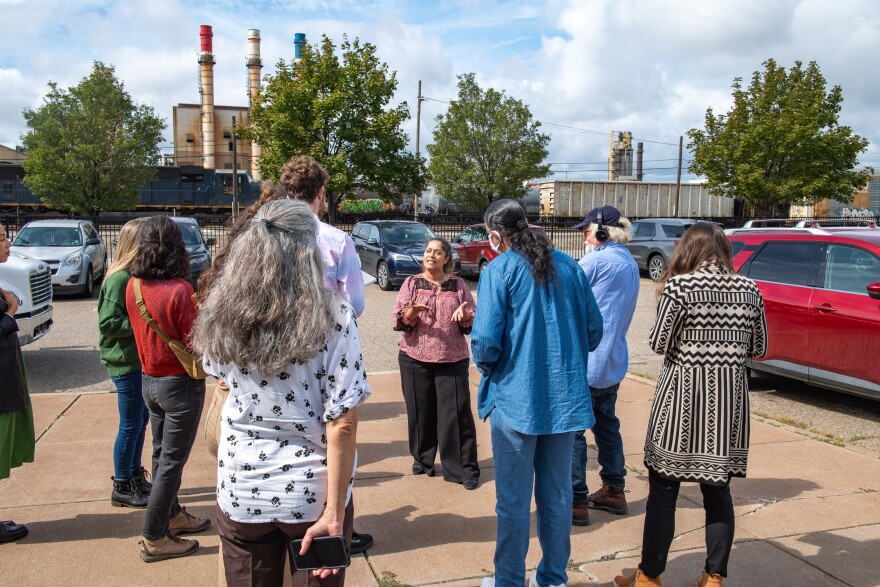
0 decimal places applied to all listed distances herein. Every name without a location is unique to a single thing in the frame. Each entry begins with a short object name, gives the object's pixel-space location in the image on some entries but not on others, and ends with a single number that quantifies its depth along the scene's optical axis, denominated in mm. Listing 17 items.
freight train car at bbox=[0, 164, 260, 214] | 40566
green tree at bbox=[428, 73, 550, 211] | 32969
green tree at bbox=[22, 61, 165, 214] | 28672
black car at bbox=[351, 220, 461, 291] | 16375
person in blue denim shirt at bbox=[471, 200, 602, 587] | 3008
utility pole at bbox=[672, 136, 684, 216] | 44838
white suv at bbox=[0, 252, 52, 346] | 8070
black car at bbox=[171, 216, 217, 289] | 16031
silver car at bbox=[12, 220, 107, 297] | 14805
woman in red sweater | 3582
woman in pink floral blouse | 4867
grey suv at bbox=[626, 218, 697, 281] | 18875
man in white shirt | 3451
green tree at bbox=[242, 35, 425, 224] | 21328
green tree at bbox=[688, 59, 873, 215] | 25500
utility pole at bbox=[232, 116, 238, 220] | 37000
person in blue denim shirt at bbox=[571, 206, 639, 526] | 4086
